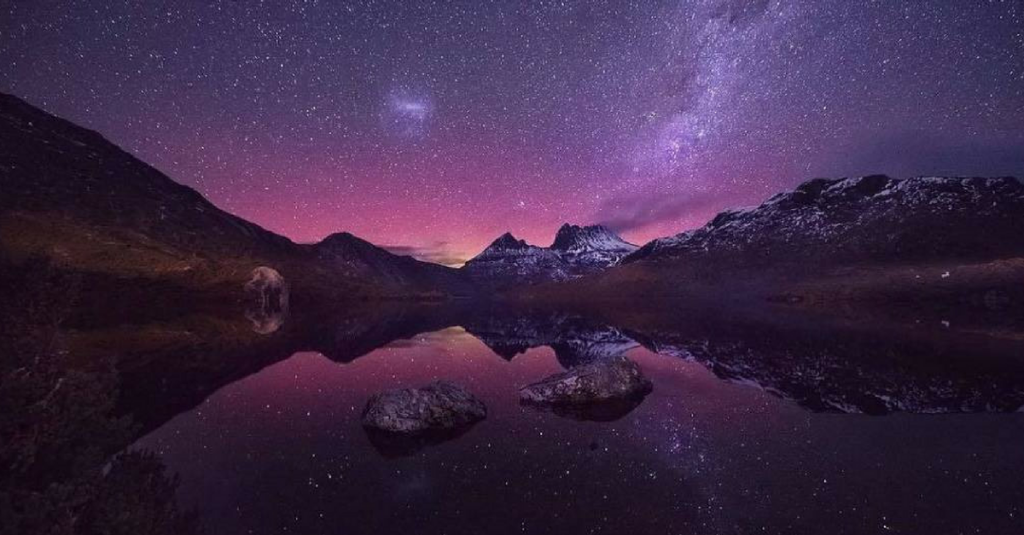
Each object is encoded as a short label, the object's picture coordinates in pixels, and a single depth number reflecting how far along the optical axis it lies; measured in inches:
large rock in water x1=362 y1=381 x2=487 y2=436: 481.1
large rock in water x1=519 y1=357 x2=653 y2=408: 596.1
